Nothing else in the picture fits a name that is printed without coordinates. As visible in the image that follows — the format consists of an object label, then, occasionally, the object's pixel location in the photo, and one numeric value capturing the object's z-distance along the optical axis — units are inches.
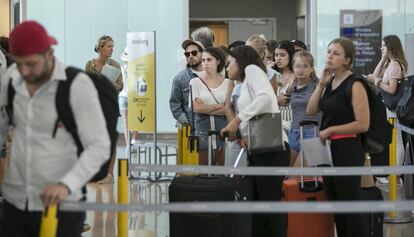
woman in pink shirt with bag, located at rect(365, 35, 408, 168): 572.0
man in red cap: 216.5
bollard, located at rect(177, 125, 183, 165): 511.6
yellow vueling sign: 685.8
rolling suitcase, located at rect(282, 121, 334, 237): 390.3
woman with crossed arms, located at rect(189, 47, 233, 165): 466.2
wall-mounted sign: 933.8
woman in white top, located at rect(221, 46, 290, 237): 375.1
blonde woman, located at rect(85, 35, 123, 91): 661.8
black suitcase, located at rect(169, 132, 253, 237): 354.1
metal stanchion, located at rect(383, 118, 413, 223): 485.9
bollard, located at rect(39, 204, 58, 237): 216.4
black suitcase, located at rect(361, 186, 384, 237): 386.8
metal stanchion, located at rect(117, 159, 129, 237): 295.5
